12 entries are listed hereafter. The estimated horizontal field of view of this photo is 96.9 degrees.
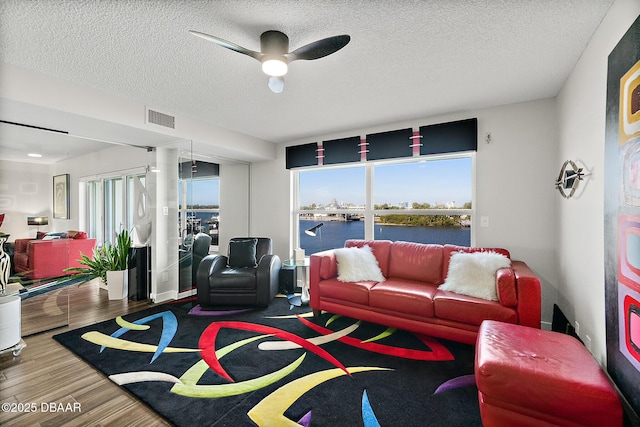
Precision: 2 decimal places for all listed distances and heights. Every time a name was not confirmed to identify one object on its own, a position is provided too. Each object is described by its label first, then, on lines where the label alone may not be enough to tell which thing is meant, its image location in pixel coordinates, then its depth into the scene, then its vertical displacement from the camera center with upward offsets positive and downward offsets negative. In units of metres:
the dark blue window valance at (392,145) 3.47 +0.97
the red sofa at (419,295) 2.35 -0.78
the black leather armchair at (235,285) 3.56 -0.88
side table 3.60 -0.98
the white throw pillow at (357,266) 3.18 -0.60
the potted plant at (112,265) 4.00 -0.71
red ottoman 1.29 -0.84
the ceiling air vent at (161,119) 3.25 +1.15
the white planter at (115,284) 3.99 -0.96
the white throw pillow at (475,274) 2.58 -0.59
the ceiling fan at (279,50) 1.72 +1.05
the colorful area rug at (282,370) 1.76 -1.22
